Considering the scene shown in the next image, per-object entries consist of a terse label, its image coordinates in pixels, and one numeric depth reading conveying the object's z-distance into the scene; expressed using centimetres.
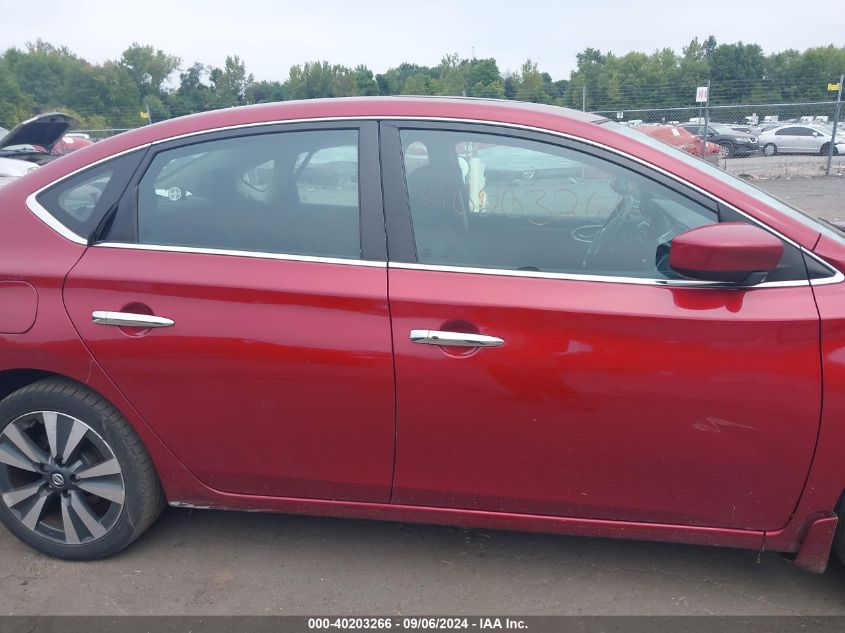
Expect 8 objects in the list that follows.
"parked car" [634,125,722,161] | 1435
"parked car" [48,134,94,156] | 1487
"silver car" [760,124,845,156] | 2584
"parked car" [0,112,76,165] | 742
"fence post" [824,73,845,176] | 1459
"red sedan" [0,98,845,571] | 219
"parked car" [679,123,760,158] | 2258
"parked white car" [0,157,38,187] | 911
